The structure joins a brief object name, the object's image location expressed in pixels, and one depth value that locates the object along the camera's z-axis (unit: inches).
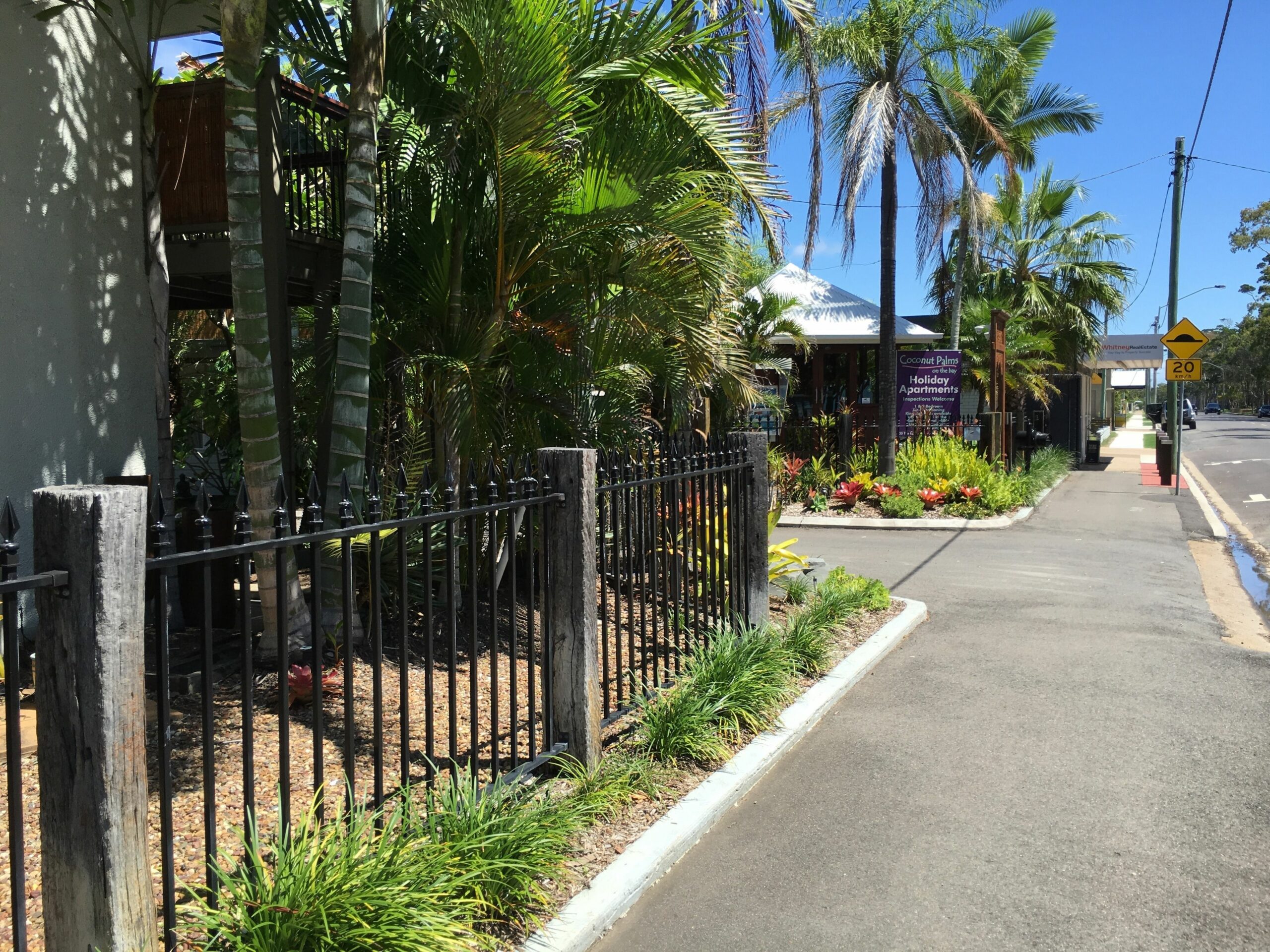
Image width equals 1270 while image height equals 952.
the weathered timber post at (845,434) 737.0
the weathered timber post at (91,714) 95.4
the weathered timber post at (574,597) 177.3
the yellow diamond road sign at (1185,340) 812.6
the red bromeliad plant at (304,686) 199.3
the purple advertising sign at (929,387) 741.9
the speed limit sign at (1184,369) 816.9
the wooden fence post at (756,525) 265.9
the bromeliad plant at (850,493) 658.8
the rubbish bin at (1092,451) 1144.8
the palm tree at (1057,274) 1114.7
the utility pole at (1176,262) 853.2
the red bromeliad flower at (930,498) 636.7
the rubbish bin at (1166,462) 869.2
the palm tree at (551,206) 247.8
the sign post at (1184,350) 813.9
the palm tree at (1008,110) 765.3
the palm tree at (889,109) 671.1
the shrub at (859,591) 321.7
